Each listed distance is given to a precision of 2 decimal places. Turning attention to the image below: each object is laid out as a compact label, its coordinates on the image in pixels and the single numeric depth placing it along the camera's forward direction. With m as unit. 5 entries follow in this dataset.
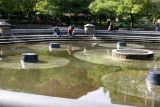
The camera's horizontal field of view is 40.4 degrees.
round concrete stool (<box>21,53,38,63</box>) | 10.23
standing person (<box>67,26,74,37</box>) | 17.89
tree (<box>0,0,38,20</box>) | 22.03
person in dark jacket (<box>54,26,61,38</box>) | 17.46
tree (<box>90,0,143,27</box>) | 22.46
